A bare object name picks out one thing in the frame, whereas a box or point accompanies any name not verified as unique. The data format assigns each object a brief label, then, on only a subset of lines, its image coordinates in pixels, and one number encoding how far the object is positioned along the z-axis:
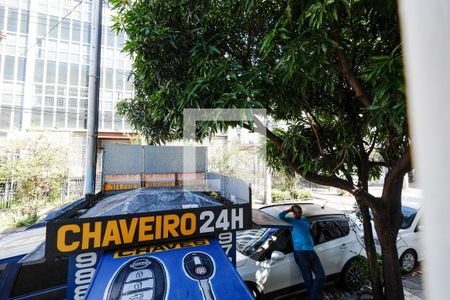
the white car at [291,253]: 3.94
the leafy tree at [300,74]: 2.28
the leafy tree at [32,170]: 9.04
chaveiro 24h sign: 1.85
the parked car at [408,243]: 5.55
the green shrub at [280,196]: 13.38
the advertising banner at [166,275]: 1.74
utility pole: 4.04
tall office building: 15.40
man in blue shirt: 4.04
